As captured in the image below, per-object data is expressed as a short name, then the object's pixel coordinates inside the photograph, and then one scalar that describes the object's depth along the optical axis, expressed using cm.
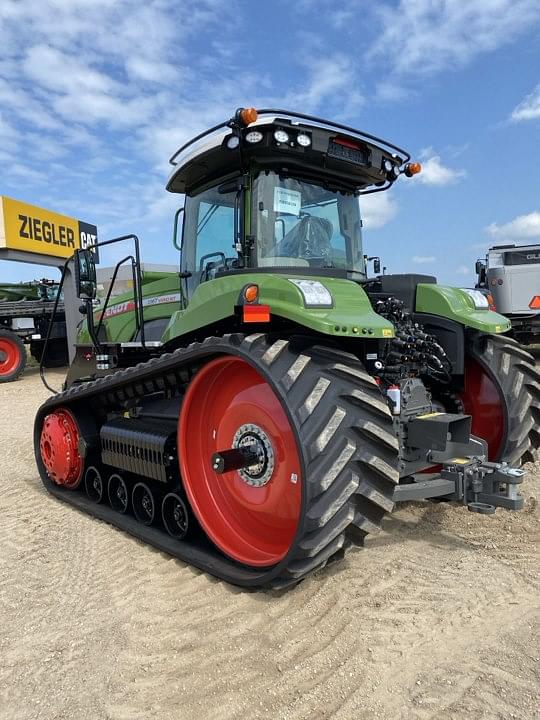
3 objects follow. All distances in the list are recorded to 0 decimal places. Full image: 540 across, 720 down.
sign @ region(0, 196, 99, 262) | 1598
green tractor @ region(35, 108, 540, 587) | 291
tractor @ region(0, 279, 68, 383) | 1500
